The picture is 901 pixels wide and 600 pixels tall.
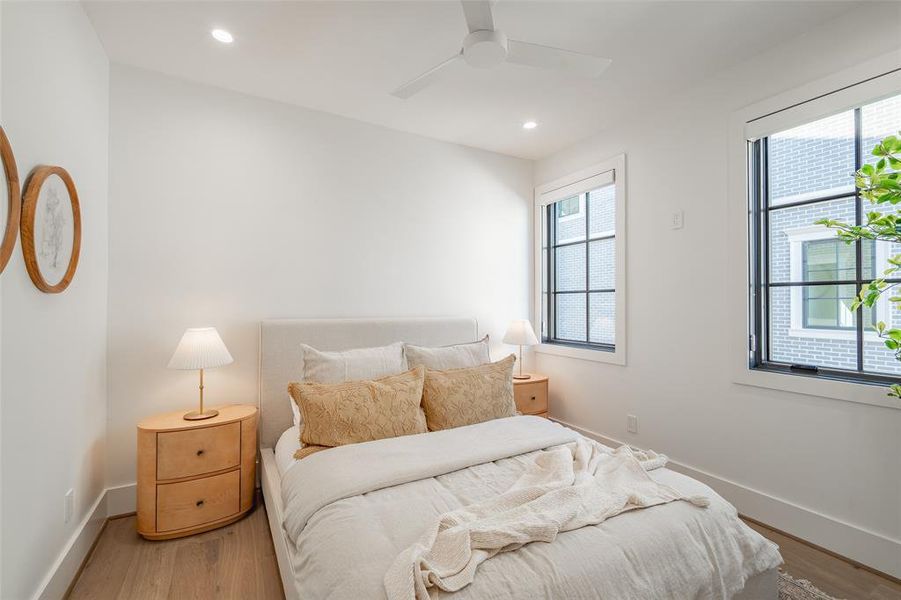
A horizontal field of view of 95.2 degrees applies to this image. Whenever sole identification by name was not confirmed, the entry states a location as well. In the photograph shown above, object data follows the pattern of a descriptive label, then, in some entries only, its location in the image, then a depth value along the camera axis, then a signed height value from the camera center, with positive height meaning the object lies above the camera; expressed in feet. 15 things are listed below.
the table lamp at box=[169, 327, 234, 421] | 7.47 -0.97
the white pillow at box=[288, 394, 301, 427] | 8.09 -2.24
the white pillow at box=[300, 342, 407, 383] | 8.14 -1.30
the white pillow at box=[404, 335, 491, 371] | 9.08 -1.25
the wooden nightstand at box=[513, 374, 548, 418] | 11.23 -2.60
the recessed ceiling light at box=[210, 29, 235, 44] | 7.10 +4.63
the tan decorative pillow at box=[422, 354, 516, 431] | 7.86 -1.87
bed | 3.91 -2.51
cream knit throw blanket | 3.72 -2.36
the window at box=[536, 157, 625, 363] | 11.00 +1.13
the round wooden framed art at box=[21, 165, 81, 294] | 4.95 +0.96
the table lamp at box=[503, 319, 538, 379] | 11.68 -0.94
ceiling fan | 5.34 +3.49
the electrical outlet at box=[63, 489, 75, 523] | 6.10 -3.10
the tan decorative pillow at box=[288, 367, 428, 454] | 6.81 -1.88
